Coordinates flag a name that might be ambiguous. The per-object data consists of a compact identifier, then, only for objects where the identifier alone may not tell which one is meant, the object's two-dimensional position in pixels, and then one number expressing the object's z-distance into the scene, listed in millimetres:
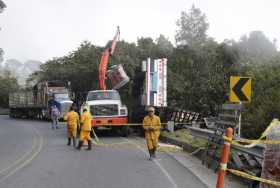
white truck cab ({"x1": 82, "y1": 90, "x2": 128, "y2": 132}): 22375
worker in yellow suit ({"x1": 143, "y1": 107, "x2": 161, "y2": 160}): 13977
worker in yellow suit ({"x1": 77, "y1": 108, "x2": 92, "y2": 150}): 16297
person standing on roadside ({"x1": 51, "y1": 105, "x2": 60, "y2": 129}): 29719
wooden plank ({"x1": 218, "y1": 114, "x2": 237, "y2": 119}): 11778
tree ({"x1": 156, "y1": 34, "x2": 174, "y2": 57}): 50650
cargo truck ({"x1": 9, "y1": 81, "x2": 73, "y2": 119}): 40688
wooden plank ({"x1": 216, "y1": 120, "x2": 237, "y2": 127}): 11662
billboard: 21781
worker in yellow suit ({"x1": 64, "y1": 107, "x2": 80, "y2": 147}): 17812
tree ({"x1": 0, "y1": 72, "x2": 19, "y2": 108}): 86962
